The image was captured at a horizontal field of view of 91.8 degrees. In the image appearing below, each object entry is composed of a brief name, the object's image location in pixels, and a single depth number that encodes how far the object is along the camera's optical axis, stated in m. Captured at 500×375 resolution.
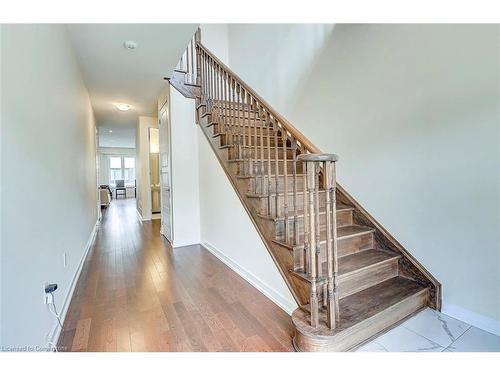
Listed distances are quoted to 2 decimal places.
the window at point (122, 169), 12.16
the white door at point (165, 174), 3.64
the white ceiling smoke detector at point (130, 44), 2.37
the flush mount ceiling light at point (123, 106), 4.39
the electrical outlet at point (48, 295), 1.38
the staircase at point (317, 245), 1.41
